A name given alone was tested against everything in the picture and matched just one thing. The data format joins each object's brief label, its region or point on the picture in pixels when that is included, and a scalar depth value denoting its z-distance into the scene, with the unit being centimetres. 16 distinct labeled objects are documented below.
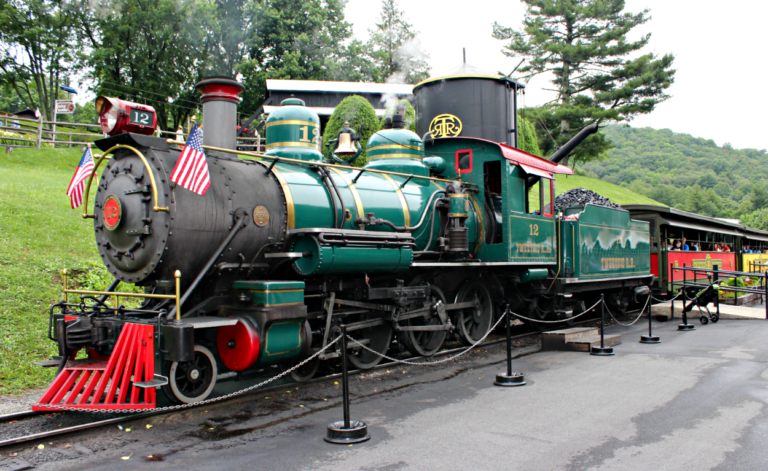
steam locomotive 516
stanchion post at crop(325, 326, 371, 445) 437
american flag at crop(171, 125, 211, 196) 497
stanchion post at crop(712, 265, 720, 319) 1216
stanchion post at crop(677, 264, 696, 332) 1092
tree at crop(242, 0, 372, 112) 3231
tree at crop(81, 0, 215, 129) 2883
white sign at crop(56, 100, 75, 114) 2279
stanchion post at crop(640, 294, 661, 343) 930
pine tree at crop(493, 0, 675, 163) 3644
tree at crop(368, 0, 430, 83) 4366
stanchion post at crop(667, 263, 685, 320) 1280
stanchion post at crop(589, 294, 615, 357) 817
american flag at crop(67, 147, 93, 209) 593
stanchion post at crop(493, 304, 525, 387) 625
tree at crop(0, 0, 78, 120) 2766
